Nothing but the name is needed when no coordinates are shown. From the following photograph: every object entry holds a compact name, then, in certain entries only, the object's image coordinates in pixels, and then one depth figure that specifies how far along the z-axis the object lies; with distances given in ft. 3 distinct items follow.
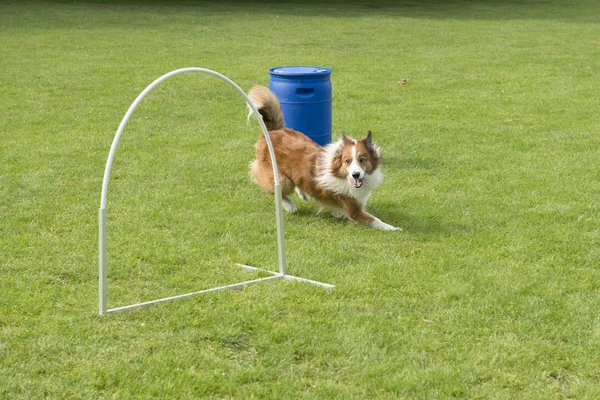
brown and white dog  21.63
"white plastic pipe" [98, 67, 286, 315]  14.39
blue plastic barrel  25.82
